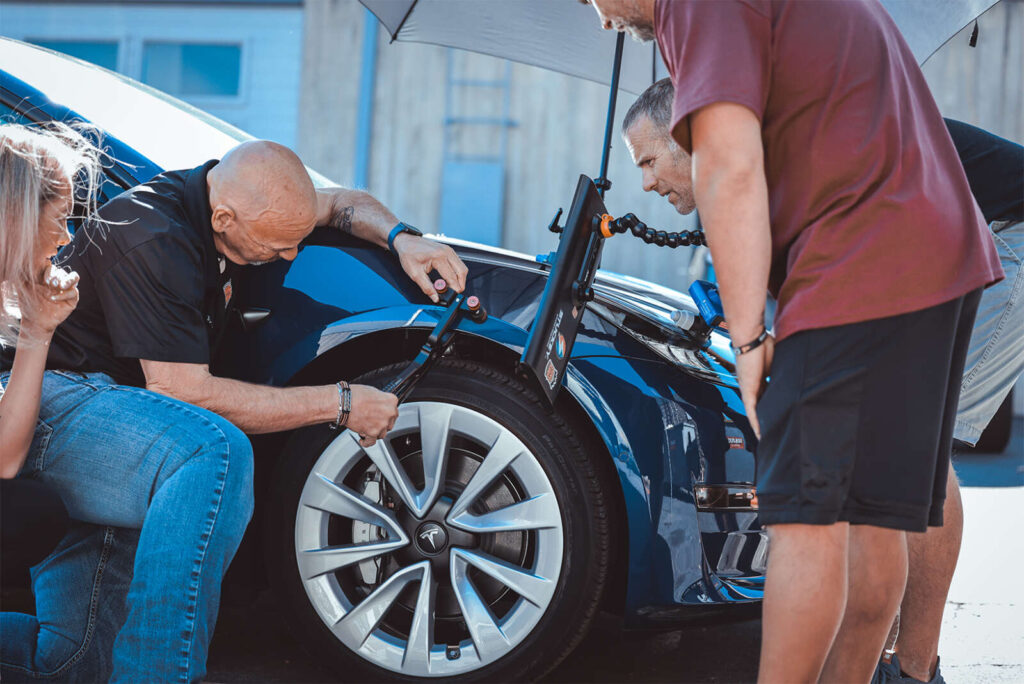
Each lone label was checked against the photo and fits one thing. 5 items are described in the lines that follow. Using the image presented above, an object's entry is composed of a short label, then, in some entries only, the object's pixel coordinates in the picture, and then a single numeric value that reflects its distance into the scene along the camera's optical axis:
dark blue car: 2.24
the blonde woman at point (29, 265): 1.80
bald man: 1.89
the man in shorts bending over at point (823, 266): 1.55
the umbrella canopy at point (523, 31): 3.16
